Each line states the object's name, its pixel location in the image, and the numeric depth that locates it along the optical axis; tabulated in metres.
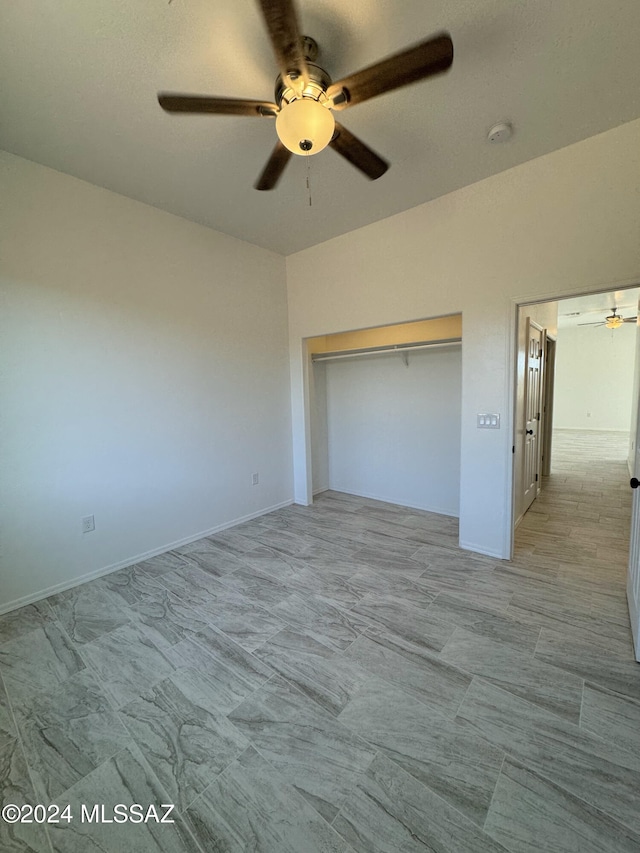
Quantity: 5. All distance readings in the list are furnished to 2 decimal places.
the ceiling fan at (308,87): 1.23
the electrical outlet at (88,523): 2.66
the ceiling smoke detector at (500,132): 2.10
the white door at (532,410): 3.62
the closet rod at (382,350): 3.46
